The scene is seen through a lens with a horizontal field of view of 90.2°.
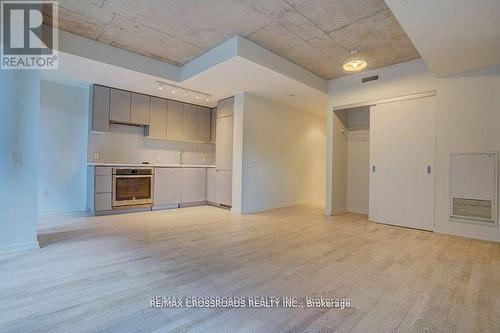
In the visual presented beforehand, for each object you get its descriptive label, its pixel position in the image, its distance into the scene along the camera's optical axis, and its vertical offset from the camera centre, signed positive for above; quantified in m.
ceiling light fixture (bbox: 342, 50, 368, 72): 3.75 +1.60
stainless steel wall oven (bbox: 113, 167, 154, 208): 4.95 -0.40
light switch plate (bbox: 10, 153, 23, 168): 2.78 +0.06
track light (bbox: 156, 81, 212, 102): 4.86 +1.63
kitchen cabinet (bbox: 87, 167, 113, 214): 4.70 -0.43
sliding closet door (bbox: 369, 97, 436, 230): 4.11 +0.14
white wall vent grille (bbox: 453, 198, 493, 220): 3.60 -0.55
